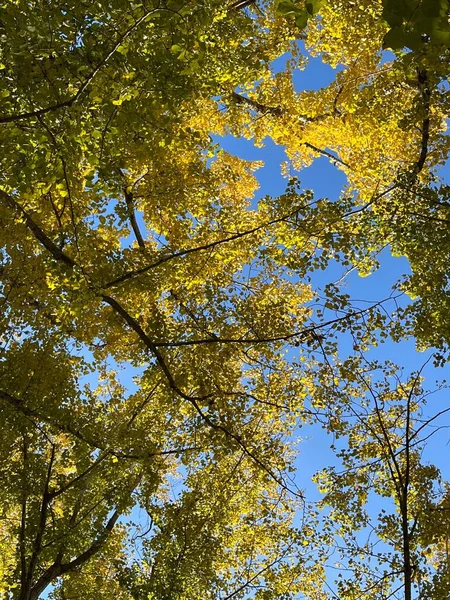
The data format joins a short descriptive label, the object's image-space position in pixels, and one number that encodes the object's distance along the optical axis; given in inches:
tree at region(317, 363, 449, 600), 259.4
